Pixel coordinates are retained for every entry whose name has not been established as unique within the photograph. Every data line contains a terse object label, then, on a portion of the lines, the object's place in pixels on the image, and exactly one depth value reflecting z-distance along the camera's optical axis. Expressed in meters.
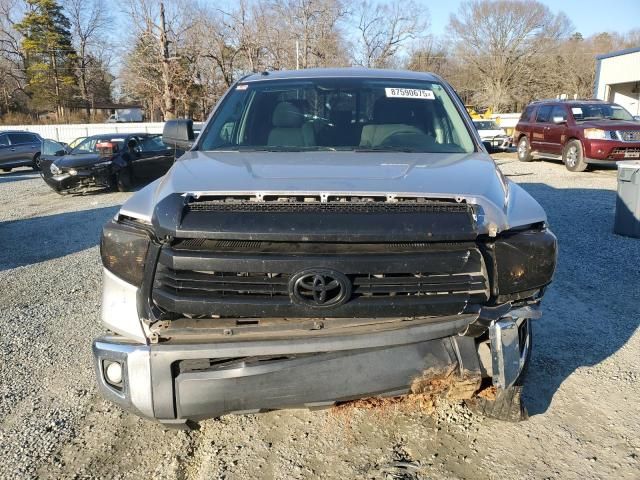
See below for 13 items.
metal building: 32.06
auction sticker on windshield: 3.76
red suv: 13.38
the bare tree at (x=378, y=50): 37.38
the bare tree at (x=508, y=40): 53.88
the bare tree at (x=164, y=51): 33.78
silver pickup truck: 2.19
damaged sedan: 12.88
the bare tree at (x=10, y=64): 55.59
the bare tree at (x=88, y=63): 56.74
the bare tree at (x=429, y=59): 51.39
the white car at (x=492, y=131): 21.71
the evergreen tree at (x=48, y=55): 54.44
